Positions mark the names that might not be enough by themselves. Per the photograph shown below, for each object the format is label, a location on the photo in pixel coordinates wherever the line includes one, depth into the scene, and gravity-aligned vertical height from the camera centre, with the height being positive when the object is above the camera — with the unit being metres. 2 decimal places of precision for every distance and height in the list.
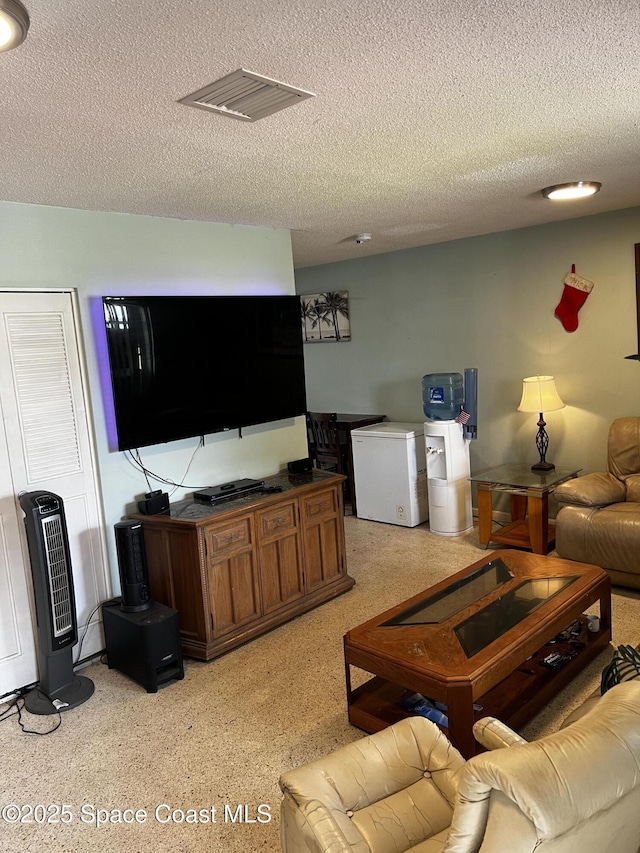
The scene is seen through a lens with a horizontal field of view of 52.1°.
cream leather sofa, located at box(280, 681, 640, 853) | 1.16 -0.94
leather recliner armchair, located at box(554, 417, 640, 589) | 3.83 -1.06
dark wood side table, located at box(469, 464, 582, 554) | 4.46 -1.13
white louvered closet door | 3.14 -0.34
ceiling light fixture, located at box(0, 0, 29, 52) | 1.37 +0.77
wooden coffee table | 2.37 -1.15
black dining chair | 6.05 -0.79
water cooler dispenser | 5.12 -0.79
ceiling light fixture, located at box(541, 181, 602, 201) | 3.60 +0.83
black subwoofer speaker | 3.11 -1.29
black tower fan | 2.98 -0.99
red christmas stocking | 4.82 +0.30
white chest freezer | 5.39 -0.99
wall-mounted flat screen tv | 3.40 +0.04
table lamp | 4.79 -0.39
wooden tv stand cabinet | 3.38 -1.06
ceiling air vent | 1.87 +0.81
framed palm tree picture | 6.41 +0.43
